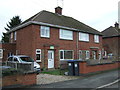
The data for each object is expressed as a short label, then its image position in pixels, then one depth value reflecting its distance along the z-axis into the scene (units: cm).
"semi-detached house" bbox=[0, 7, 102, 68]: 1178
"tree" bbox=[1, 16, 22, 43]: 3063
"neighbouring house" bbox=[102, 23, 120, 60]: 2304
